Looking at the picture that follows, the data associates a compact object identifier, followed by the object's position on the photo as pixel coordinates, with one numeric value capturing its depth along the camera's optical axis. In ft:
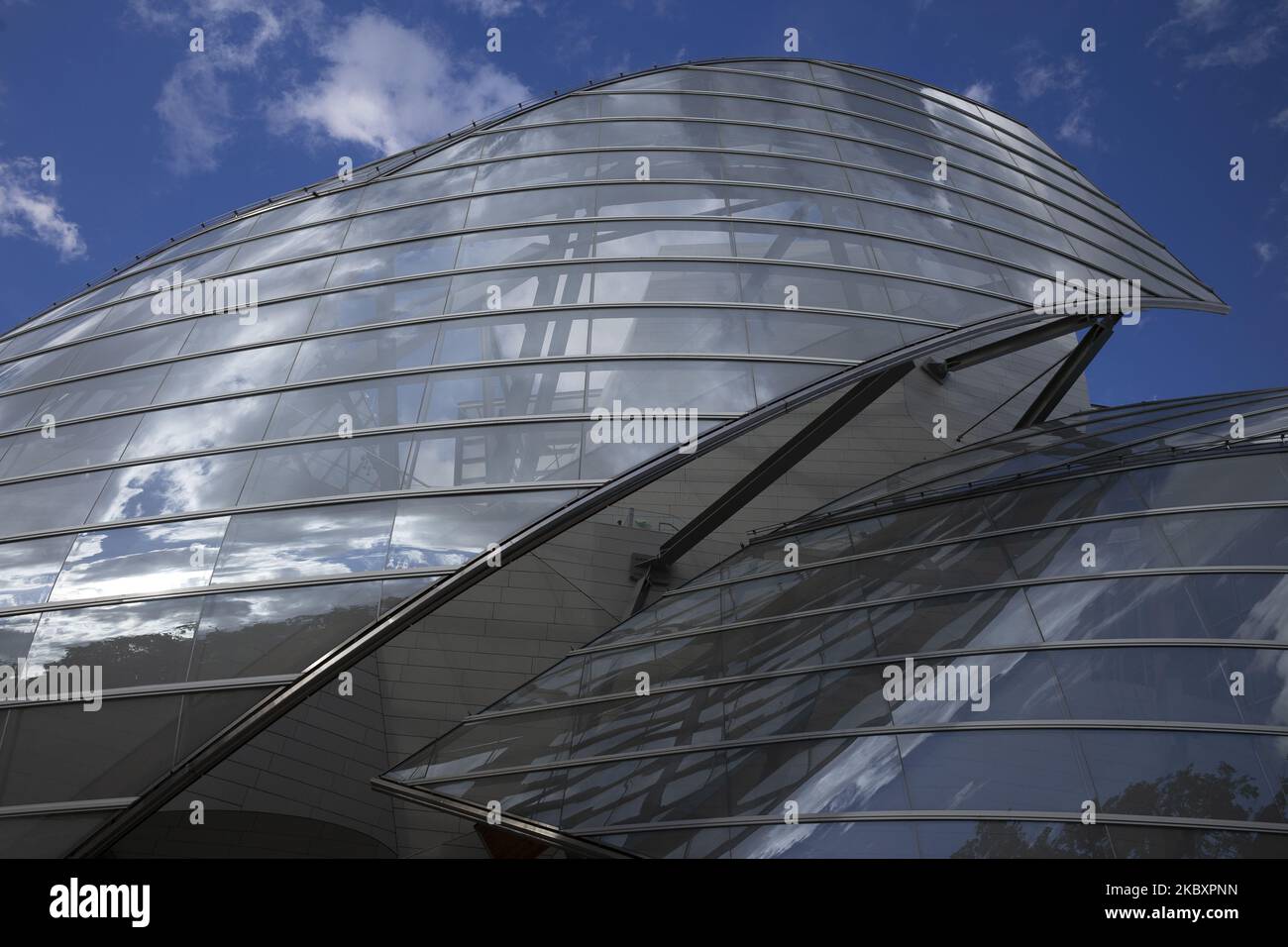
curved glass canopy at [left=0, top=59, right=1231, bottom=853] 36.78
